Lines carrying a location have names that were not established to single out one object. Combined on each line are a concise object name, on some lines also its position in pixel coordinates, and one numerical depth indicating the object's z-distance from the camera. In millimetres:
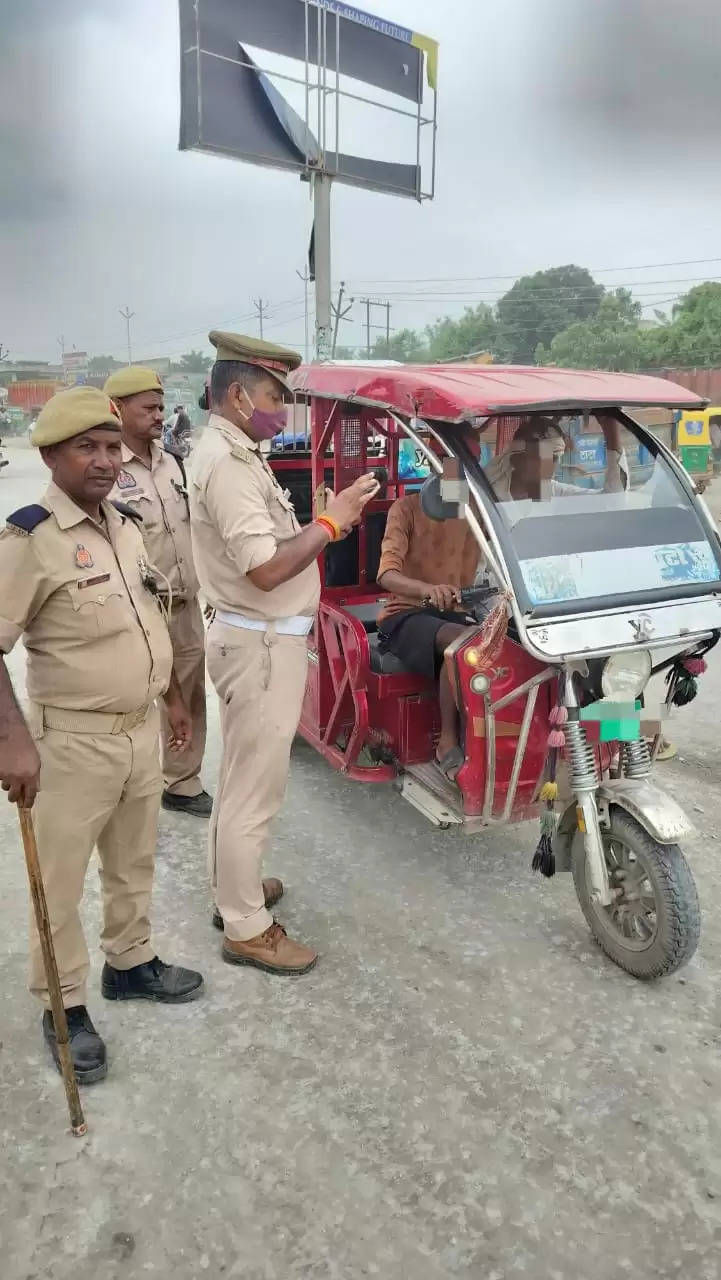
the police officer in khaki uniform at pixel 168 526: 3730
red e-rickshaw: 2727
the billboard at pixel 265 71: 12992
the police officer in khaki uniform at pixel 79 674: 2092
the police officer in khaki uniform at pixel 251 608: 2568
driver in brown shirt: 3404
